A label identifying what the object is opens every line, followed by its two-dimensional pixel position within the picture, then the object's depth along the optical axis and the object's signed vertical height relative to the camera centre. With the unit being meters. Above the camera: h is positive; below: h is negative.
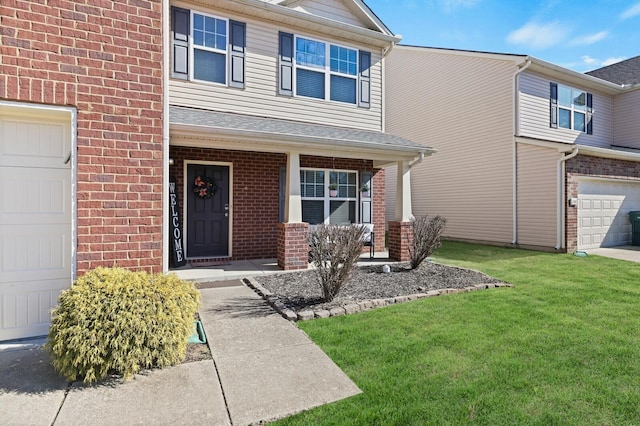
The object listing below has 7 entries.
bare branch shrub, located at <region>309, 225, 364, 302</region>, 5.15 -0.62
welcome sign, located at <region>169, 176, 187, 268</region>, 7.69 -0.37
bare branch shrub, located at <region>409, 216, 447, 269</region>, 7.34 -0.49
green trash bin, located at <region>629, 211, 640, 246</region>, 12.11 -0.40
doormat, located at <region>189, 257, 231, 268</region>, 8.02 -1.13
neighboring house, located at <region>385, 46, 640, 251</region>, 10.91 +2.37
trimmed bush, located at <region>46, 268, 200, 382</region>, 2.89 -0.96
